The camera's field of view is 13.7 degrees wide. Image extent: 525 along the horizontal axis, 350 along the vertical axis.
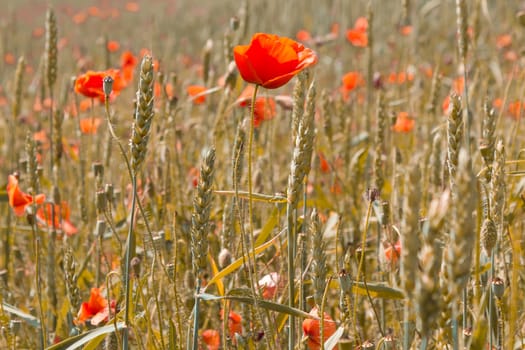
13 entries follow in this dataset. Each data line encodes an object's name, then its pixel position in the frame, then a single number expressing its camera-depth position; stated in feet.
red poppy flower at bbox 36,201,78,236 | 6.86
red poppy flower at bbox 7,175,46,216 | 6.06
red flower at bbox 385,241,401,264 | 5.56
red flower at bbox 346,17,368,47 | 11.05
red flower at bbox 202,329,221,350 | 5.72
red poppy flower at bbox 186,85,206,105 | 8.16
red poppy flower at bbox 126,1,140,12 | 31.91
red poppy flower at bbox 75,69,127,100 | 5.88
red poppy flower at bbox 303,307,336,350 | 5.28
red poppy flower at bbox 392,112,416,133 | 8.82
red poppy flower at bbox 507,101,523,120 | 7.92
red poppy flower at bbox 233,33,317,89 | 5.18
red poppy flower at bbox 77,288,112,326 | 5.57
